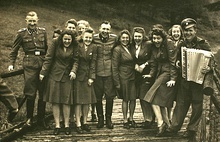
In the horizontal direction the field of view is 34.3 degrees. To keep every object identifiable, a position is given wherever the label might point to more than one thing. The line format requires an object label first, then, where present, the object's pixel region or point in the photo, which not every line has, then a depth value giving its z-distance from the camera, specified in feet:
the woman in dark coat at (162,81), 18.62
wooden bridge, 17.98
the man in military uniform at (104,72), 19.47
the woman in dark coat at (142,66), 19.36
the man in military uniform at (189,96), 17.76
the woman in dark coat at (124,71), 19.38
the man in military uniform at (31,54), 18.61
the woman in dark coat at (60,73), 18.29
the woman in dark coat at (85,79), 18.79
